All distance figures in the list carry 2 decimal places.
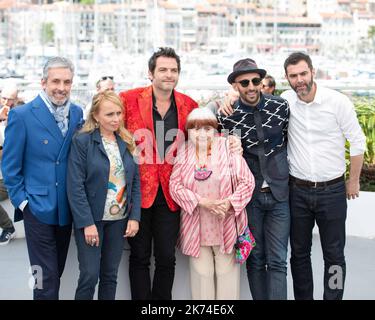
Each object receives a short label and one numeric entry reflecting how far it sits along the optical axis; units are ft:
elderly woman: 11.00
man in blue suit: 10.44
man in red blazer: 11.19
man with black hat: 11.27
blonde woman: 10.49
